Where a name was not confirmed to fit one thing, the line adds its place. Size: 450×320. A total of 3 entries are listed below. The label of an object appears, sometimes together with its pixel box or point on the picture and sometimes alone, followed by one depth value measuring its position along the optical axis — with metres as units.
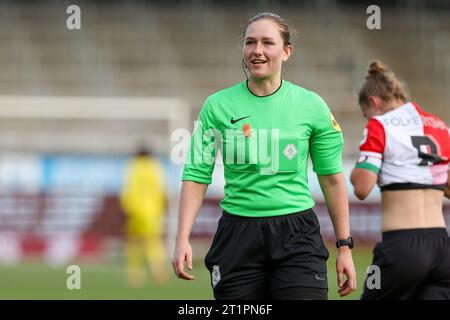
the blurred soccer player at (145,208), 32.75
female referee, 10.11
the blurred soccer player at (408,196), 11.95
